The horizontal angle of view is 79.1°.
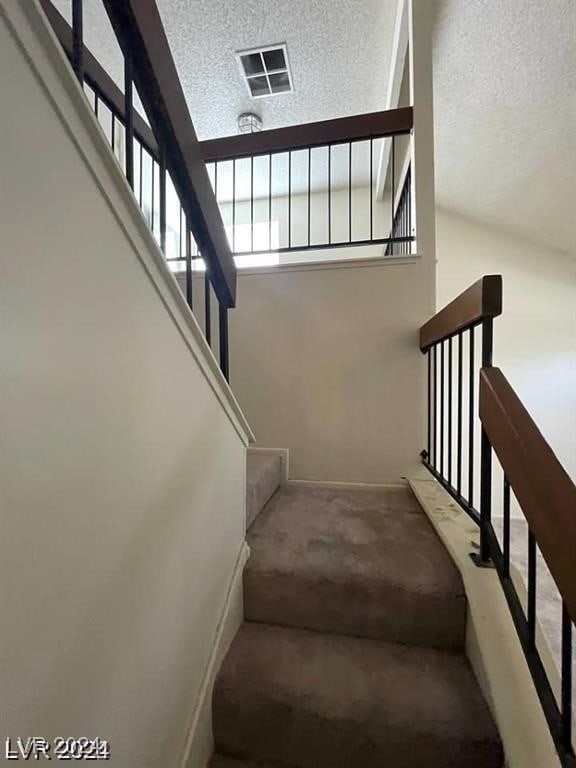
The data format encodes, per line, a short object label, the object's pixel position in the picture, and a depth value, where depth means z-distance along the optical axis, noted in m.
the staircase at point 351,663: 0.83
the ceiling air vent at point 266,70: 2.63
